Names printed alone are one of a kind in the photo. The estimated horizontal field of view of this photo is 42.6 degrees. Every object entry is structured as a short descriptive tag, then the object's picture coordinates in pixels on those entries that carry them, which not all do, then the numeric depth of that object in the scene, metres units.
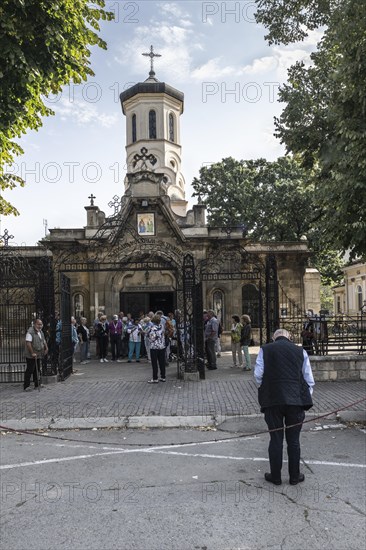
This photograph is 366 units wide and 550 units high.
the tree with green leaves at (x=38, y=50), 8.95
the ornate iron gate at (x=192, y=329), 13.25
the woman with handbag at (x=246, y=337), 14.77
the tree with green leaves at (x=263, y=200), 33.12
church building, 22.42
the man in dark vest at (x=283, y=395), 5.71
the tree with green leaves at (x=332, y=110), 11.45
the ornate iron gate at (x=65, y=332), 13.62
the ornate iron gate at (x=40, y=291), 13.34
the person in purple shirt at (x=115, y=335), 18.31
